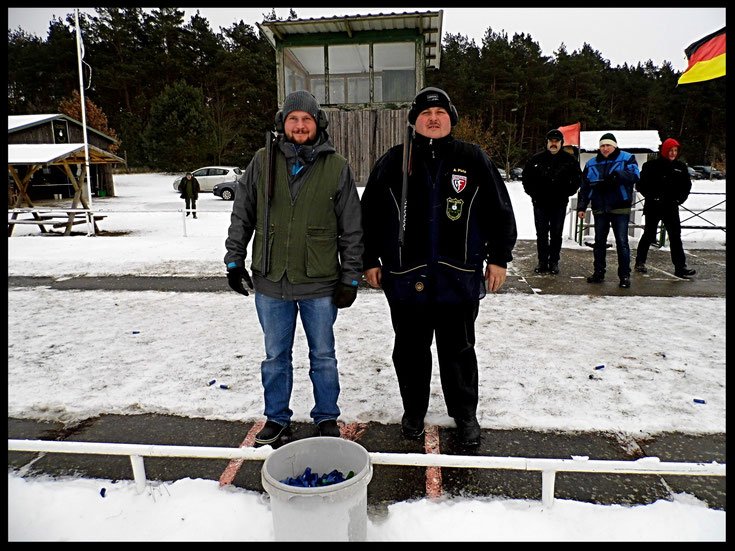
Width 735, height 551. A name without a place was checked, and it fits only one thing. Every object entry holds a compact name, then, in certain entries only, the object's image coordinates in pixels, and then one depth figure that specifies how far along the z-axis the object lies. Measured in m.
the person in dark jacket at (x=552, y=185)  7.43
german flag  6.24
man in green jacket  2.90
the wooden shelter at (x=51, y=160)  13.03
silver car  30.50
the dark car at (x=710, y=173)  43.75
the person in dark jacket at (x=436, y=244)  2.92
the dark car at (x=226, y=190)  26.12
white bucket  1.98
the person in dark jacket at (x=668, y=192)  7.18
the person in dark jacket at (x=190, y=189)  18.58
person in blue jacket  6.62
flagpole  14.58
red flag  11.66
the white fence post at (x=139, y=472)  2.55
